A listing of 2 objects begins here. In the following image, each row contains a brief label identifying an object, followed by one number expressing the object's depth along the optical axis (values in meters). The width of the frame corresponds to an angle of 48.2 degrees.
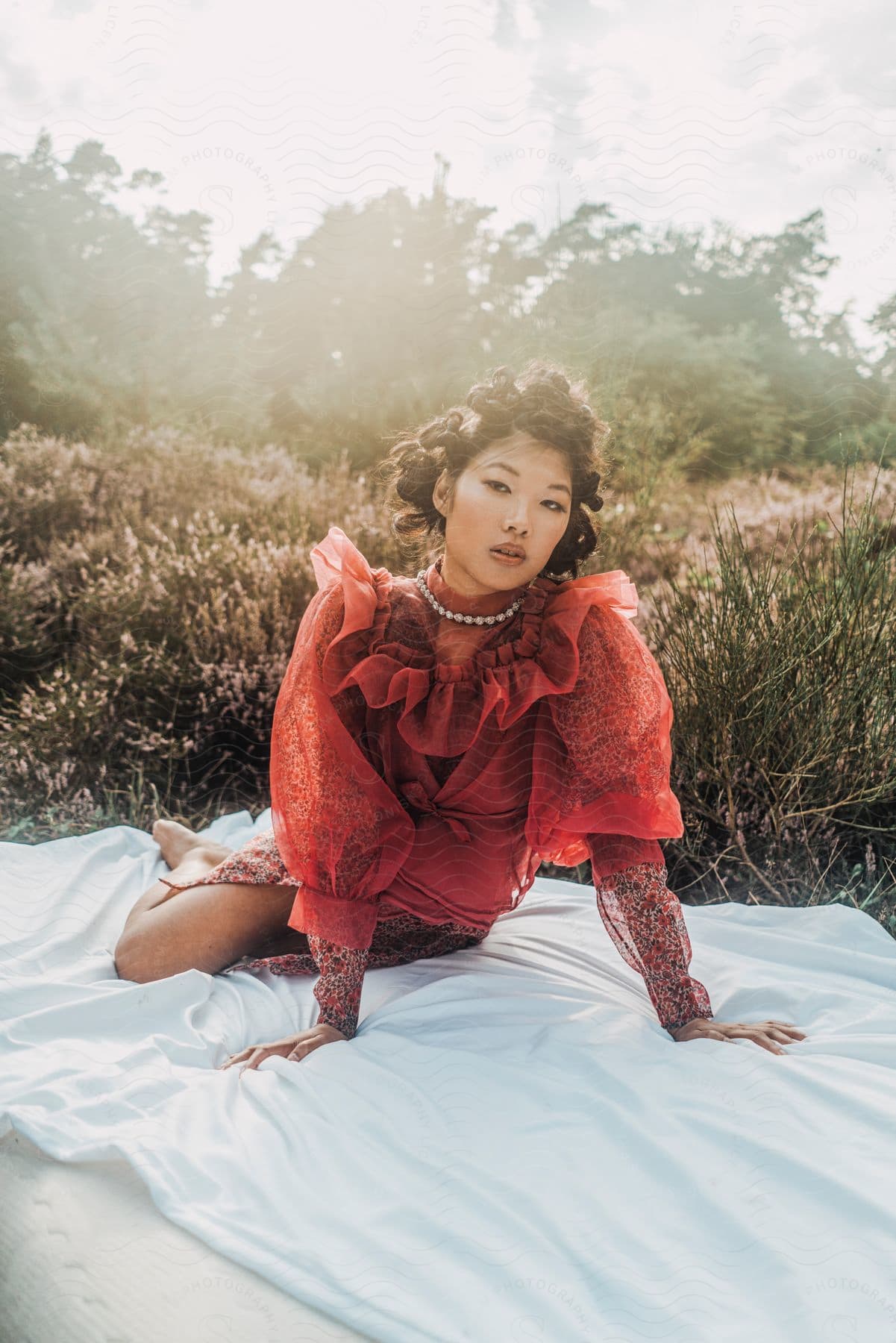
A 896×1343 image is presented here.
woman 1.55
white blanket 1.06
